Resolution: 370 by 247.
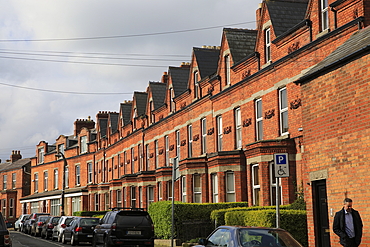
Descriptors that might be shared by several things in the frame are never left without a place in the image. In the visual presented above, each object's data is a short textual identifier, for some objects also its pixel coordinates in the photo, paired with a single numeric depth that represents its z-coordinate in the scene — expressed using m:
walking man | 11.78
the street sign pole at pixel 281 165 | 13.07
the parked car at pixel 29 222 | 43.95
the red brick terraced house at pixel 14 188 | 80.75
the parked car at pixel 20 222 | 52.20
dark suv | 20.15
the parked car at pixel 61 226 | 30.98
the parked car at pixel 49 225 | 36.00
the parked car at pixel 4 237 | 14.26
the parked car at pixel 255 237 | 11.27
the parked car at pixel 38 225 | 39.56
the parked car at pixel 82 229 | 27.62
